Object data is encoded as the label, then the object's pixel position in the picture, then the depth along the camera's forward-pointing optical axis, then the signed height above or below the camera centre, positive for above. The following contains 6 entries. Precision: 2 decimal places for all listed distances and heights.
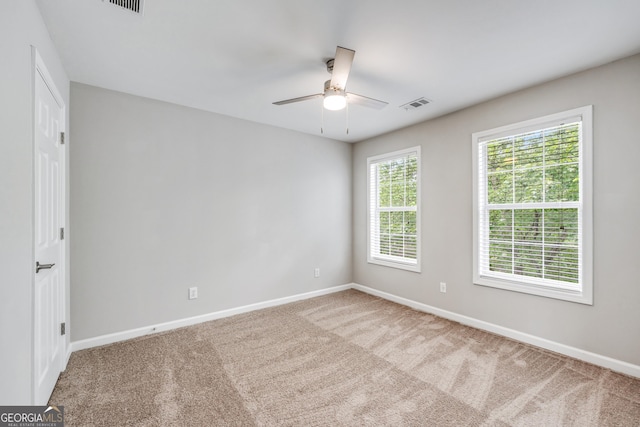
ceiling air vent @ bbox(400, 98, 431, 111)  3.15 +1.23
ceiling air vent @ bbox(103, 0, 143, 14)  1.69 +1.25
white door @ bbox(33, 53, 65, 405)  1.74 -0.15
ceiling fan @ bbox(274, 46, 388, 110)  2.06 +1.01
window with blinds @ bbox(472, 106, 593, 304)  2.58 +0.06
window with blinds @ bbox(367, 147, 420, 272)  4.07 +0.06
